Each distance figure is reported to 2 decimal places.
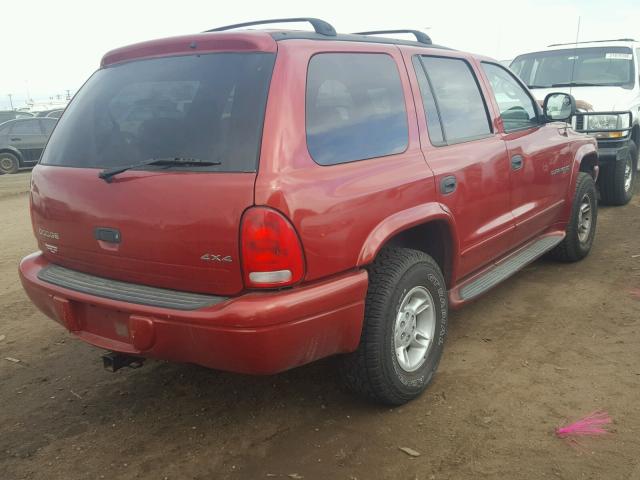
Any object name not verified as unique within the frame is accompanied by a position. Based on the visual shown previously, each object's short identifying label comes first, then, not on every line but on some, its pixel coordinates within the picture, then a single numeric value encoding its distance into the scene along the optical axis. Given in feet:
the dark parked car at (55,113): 67.26
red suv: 7.55
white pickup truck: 22.82
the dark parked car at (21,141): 49.65
